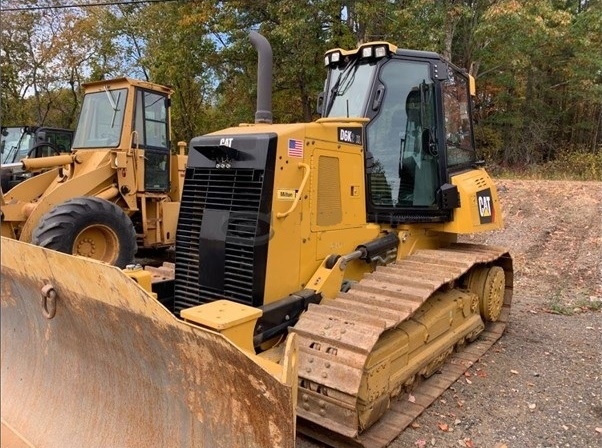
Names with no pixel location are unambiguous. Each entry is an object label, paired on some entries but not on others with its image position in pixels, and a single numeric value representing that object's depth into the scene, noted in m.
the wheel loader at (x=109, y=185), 6.06
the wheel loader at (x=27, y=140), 10.61
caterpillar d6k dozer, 2.41
